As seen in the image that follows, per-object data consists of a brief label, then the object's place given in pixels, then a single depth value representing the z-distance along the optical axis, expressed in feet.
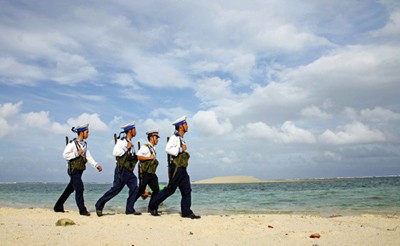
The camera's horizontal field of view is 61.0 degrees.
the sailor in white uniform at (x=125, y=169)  26.73
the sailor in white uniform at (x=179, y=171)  25.86
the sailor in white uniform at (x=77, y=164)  26.53
